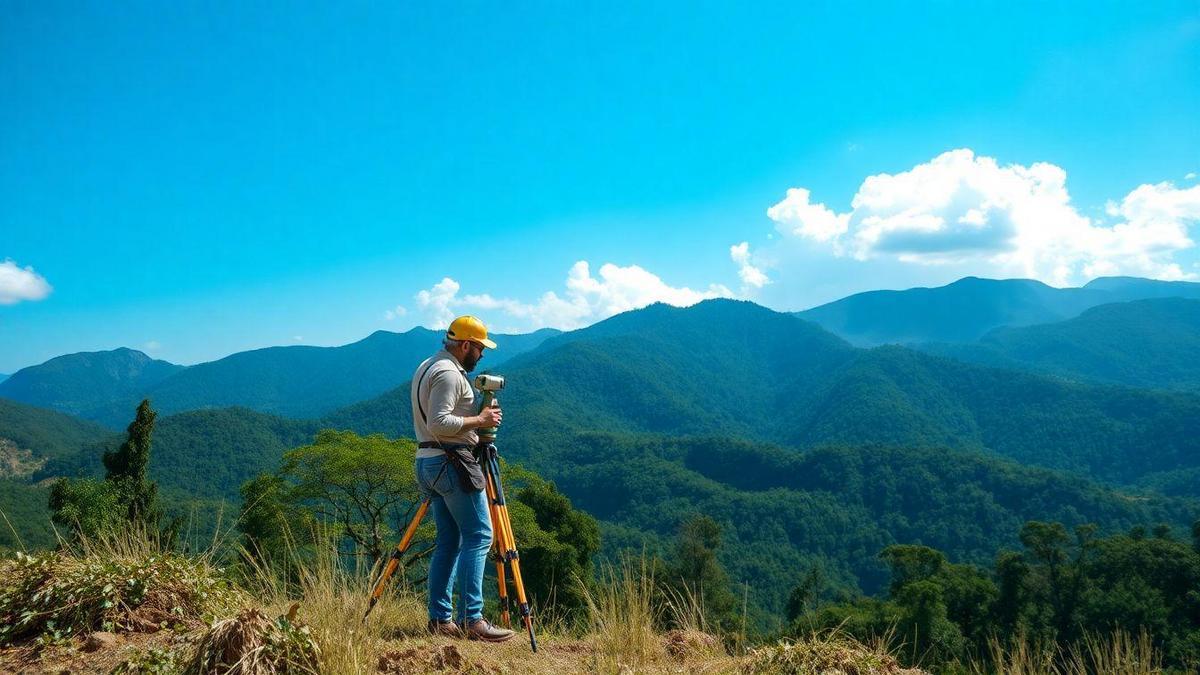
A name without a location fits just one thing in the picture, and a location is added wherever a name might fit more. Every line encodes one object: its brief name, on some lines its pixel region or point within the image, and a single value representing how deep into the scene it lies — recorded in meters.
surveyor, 3.79
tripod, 4.02
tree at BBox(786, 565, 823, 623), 41.23
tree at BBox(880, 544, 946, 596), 37.84
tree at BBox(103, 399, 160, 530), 19.81
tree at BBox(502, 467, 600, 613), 20.52
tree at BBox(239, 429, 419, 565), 17.44
